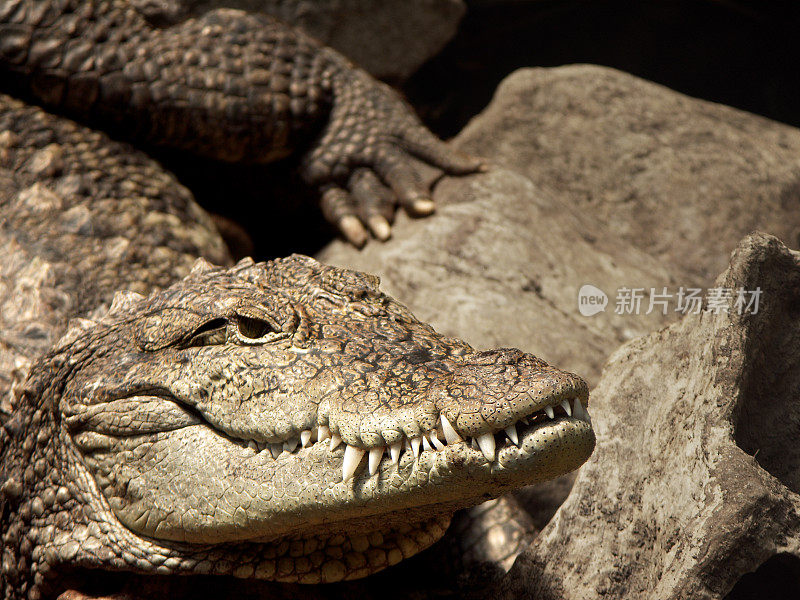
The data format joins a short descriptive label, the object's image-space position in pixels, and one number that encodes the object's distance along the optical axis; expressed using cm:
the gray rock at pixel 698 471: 612
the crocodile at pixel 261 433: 608
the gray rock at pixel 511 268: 644
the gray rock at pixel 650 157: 693
